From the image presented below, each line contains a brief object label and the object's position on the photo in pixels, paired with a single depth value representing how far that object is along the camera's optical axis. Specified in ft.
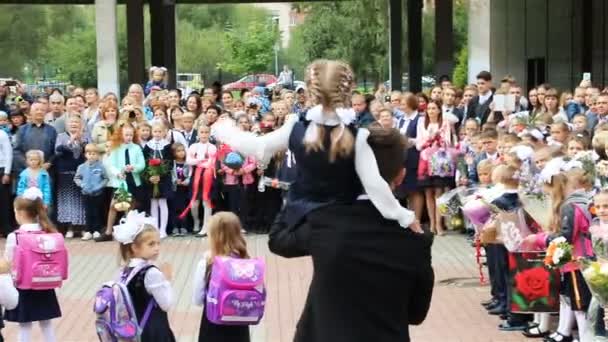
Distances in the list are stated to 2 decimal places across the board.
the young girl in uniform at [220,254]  26.35
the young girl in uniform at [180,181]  57.36
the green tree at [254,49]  226.79
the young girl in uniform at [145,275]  25.17
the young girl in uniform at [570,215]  30.53
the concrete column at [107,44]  91.86
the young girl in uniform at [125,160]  56.08
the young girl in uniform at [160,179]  56.59
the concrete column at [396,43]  135.03
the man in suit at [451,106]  56.80
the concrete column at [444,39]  103.40
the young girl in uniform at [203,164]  57.27
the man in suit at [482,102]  58.54
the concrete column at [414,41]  130.62
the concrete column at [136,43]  111.45
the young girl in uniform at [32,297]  30.68
